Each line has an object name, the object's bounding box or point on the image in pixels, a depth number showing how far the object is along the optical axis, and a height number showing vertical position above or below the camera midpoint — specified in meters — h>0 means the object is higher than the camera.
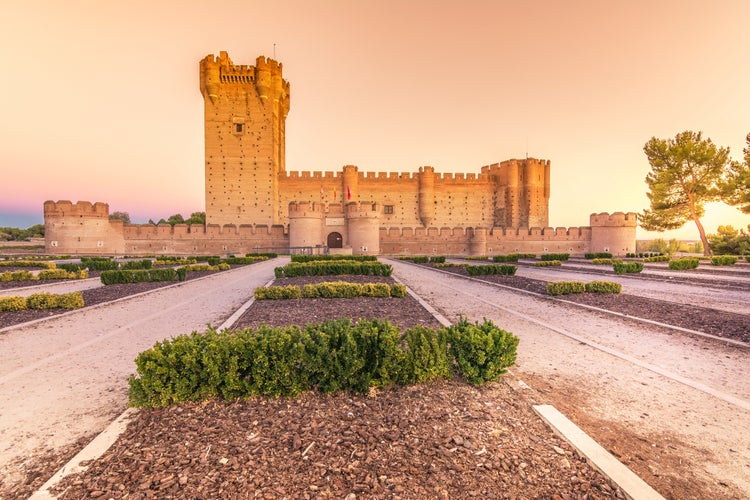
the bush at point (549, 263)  17.75 -1.11
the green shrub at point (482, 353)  3.11 -1.02
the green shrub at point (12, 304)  6.52 -1.21
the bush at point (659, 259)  19.53 -0.96
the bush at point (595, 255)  25.54 -1.03
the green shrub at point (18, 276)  10.55 -1.12
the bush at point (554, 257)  22.58 -1.02
